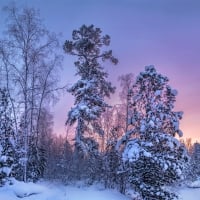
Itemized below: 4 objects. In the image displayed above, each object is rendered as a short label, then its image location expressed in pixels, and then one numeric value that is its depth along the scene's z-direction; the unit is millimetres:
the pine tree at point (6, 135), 15043
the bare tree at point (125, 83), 25047
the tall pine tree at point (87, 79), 20688
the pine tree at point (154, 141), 13906
